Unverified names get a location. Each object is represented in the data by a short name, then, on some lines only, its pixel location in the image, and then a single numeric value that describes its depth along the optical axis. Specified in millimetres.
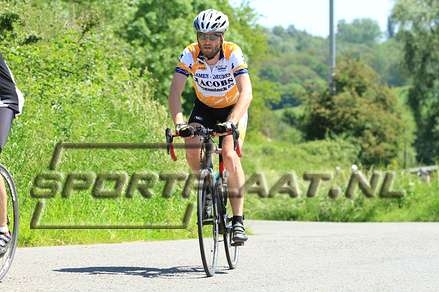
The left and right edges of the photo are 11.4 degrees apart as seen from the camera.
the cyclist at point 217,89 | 18581
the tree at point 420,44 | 117751
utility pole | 107043
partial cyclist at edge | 16132
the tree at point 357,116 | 109007
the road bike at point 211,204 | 17648
